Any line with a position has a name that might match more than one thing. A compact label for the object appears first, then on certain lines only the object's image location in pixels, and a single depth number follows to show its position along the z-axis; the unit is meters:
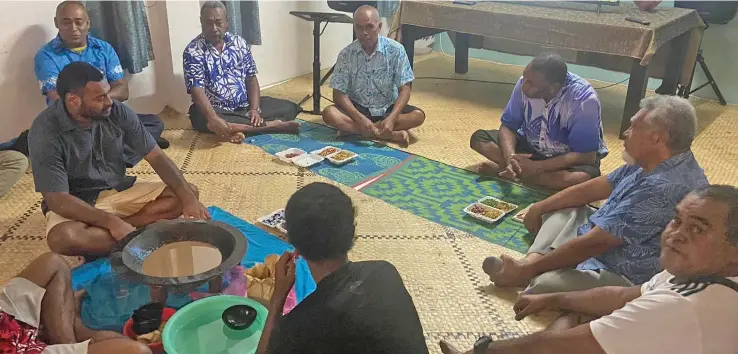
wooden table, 3.89
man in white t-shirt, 1.32
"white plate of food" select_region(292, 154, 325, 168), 3.51
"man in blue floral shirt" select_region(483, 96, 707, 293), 2.03
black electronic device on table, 3.84
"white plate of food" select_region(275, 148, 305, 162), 3.60
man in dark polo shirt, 2.25
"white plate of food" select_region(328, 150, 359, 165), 3.54
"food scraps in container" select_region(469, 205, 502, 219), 2.92
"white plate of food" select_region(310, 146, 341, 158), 3.66
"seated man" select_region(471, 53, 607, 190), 3.03
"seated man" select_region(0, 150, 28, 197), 3.09
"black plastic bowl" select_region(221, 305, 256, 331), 1.86
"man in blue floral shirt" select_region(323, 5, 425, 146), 3.94
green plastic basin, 1.83
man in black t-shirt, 1.25
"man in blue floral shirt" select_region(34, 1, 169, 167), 3.41
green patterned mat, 2.85
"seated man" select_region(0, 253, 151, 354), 1.63
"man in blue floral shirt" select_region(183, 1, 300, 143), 3.90
